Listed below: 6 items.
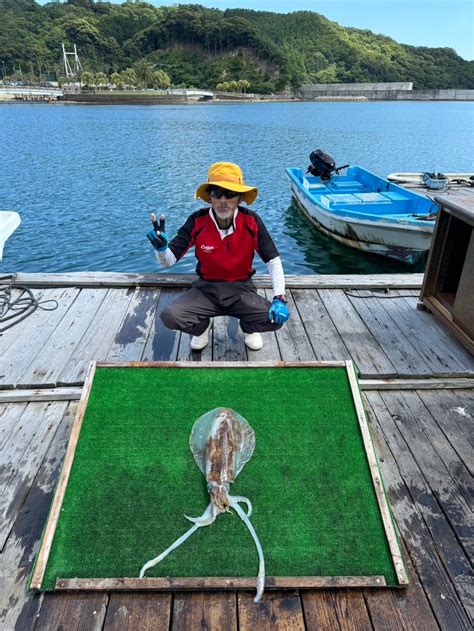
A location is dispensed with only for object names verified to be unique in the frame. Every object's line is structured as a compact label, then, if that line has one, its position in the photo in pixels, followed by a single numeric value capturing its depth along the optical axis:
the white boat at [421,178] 12.74
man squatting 3.27
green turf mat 1.88
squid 1.94
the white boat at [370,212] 8.60
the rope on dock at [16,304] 4.07
